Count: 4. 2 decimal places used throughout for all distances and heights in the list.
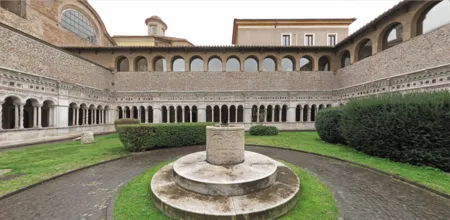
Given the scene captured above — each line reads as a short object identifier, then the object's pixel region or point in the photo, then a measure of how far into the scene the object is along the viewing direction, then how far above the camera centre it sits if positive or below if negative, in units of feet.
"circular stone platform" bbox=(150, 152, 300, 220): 10.44 -6.63
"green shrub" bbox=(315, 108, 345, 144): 36.91 -3.73
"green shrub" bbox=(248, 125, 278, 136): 51.88 -6.78
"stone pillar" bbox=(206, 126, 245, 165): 16.88 -3.74
